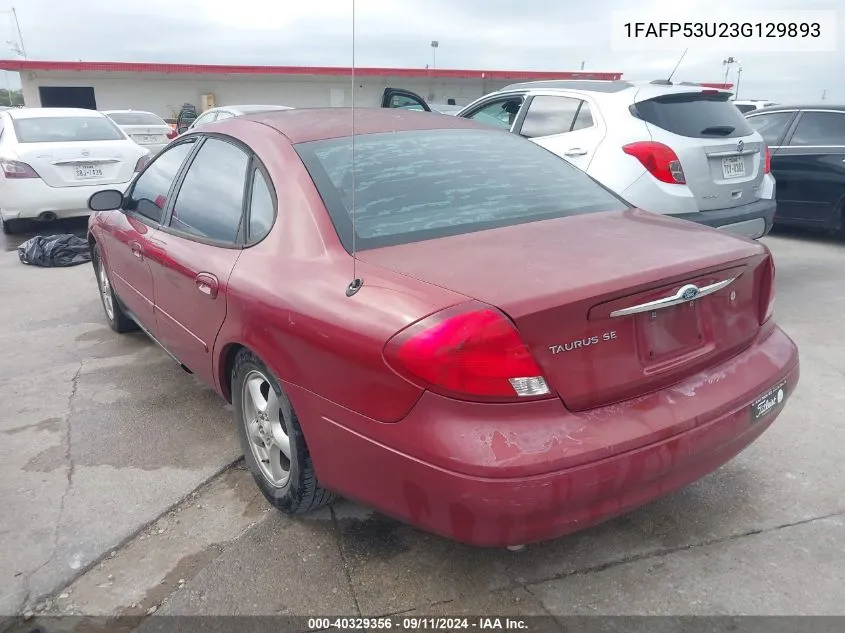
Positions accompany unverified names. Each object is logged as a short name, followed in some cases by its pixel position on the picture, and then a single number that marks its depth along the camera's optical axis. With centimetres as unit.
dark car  727
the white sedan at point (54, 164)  805
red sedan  192
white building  3008
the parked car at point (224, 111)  1002
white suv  512
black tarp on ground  730
